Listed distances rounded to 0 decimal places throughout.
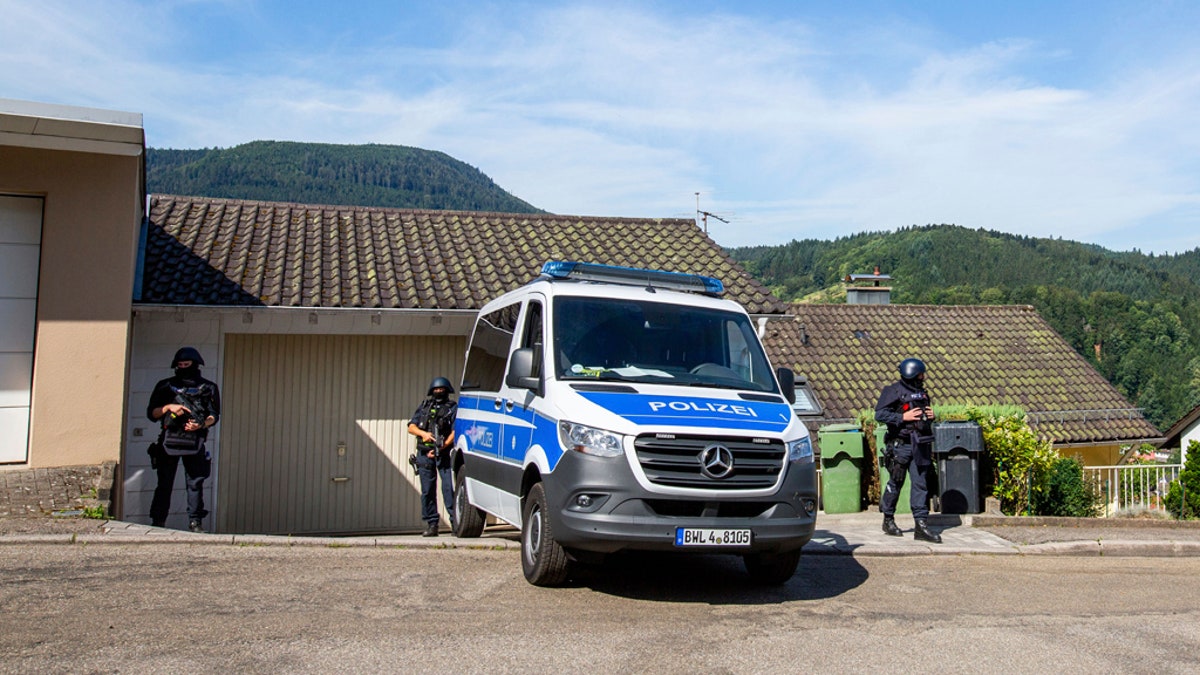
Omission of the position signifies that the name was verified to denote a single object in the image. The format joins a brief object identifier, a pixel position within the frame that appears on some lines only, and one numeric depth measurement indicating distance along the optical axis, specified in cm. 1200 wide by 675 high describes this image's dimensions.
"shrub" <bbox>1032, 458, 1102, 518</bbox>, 1238
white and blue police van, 660
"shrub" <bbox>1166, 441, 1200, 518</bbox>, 1427
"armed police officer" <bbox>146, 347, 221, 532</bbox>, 962
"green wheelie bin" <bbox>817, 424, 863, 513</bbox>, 1260
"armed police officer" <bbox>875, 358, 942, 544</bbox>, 984
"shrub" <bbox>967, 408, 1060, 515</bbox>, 1190
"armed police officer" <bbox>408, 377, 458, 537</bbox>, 1070
